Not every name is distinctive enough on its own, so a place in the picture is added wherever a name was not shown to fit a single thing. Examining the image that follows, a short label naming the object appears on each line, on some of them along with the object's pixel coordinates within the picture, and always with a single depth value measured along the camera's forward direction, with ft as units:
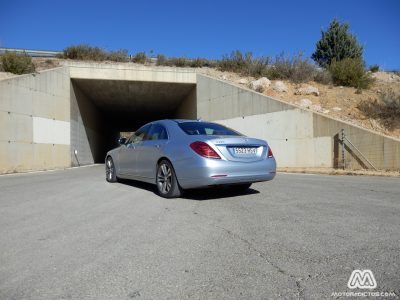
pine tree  93.71
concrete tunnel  47.14
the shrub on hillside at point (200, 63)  85.25
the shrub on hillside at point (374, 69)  88.02
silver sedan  19.10
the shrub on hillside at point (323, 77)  69.56
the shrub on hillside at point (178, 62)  85.12
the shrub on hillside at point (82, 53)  81.92
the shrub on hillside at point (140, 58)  85.23
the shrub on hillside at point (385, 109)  51.34
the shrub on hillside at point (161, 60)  84.58
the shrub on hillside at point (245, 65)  76.59
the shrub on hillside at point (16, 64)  63.31
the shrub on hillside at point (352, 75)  67.51
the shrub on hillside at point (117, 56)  84.58
